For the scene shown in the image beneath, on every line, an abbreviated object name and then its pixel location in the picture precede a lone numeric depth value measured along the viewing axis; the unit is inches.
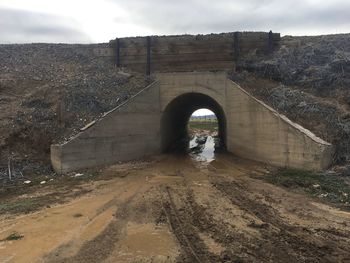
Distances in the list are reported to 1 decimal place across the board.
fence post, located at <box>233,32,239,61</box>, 948.5
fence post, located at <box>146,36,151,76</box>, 969.5
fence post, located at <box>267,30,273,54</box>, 952.3
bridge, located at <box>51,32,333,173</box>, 693.3
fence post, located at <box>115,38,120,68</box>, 1001.2
